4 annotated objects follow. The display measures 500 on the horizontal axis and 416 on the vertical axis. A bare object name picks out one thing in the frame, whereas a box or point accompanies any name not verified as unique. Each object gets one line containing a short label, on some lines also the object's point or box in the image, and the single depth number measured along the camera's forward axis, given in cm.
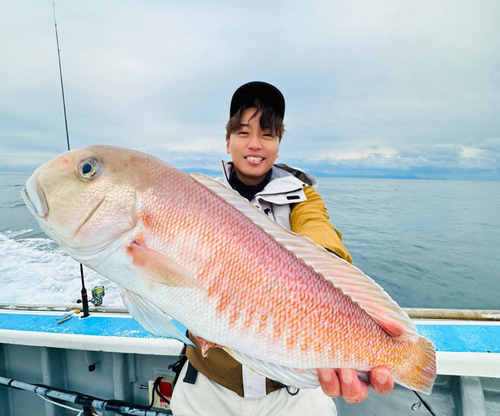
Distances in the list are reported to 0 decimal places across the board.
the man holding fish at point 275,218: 70
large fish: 54
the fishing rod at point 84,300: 115
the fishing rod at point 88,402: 102
